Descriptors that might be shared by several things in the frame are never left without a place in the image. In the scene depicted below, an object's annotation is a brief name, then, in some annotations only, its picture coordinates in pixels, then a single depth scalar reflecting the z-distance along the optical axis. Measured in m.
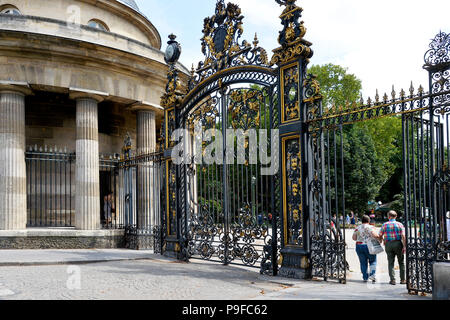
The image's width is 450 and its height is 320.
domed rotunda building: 14.41
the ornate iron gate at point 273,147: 6.75
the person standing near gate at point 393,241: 8.33
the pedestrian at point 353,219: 32.62
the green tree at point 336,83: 39.69
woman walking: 8.62
